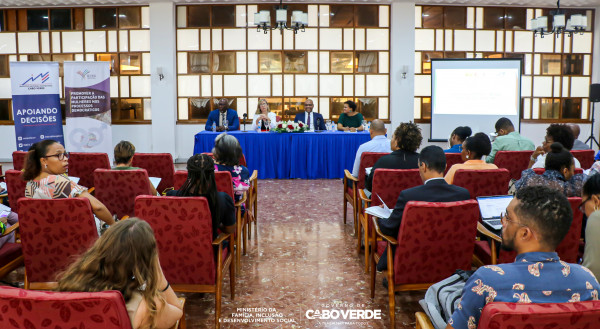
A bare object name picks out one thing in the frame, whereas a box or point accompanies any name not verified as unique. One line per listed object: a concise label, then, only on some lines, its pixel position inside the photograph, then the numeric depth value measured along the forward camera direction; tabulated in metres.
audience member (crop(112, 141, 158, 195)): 3.96
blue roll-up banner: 7.73
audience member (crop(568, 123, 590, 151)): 5.54
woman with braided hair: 2.91
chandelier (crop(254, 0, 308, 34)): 7.91
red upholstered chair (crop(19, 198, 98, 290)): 2.70
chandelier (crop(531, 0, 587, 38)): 8.12
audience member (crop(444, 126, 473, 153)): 5.30
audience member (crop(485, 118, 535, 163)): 5.44
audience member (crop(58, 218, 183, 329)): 1.54
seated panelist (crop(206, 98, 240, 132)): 8.61
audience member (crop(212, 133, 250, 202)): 3.91
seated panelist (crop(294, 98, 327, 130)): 8.56
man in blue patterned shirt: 1.52
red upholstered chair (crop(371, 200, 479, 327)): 2.63
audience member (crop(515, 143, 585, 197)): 3.35
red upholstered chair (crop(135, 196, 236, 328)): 2.72
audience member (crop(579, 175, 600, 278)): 2.11
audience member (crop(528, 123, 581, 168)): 4.48
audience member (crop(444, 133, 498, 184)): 3.84
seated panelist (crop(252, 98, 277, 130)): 8.33
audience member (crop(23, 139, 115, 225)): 3.04
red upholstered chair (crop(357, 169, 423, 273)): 3.65
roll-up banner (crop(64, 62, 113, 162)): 8.17
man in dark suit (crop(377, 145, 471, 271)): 2.85
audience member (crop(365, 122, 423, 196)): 4.09
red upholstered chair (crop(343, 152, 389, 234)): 4.65
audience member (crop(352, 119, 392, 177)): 4.90
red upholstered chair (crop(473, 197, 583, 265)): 2.79
